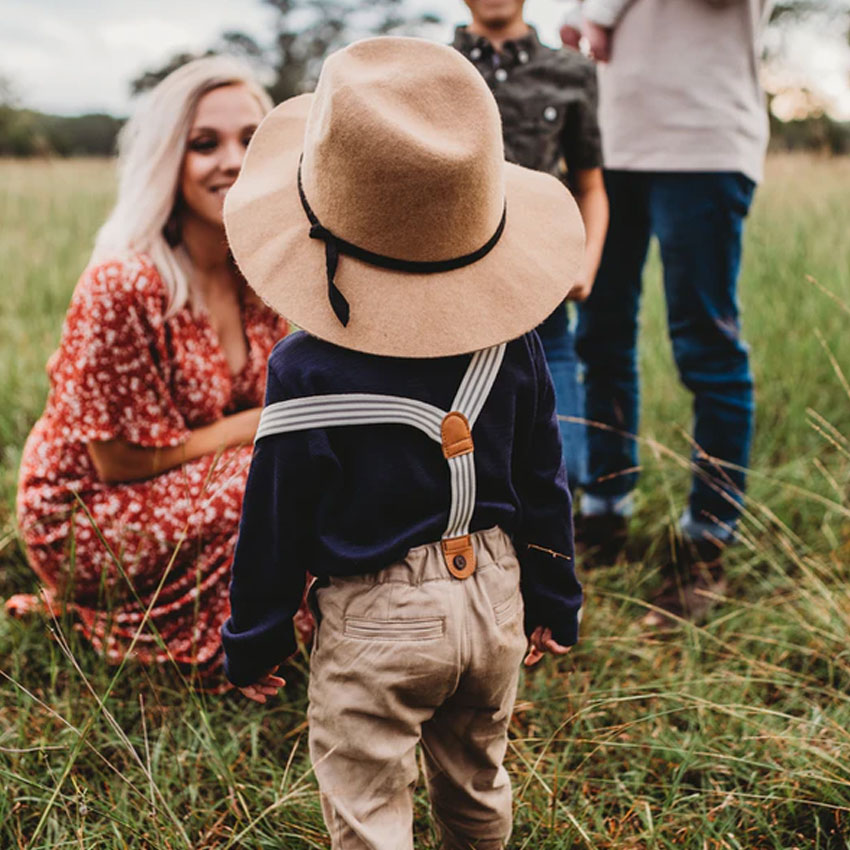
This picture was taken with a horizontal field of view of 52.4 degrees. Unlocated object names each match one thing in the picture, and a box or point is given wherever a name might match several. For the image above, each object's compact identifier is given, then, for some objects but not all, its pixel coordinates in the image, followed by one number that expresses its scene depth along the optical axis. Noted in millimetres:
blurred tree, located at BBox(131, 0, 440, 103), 36562
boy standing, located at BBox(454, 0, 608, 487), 2186
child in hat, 1170
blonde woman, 2129
